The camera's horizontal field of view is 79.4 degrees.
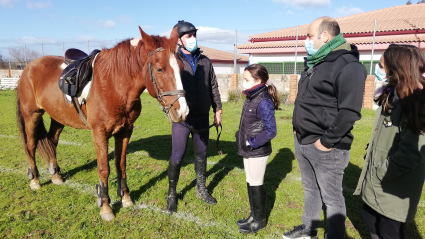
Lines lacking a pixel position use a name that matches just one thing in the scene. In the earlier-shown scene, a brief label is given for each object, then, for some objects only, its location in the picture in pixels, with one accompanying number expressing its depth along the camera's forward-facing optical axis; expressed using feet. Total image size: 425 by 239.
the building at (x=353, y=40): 55.47
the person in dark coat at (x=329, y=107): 6.39
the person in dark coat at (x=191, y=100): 10.32
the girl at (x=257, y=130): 8.52
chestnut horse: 8.33
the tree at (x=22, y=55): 76.28
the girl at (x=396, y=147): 5.68
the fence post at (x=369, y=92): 35.06
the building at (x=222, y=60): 87.57
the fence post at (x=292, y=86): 39.19
